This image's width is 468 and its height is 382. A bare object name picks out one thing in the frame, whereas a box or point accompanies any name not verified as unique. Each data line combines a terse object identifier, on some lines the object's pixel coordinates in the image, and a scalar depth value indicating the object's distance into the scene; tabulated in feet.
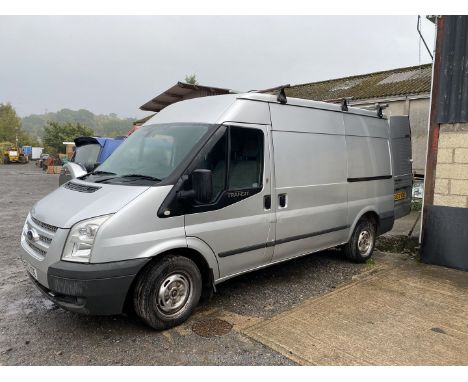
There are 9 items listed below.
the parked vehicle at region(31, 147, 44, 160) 179.01
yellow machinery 143.02
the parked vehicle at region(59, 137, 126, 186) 33.01
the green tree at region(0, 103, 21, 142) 224.33
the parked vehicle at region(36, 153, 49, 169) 115.98
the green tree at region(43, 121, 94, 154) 174.29
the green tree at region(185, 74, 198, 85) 137.08
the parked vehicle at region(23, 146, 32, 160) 168.14
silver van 10.64
